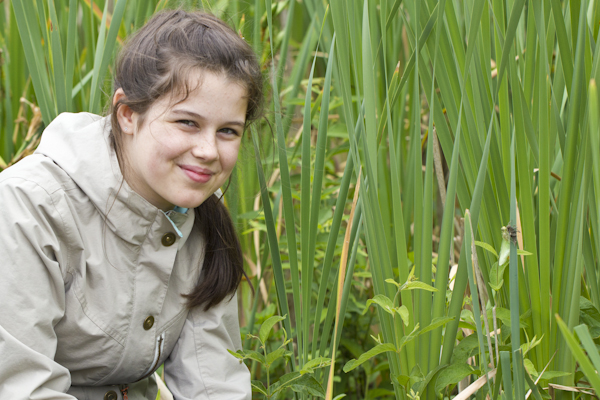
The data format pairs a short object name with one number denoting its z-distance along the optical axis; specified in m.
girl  2.23
